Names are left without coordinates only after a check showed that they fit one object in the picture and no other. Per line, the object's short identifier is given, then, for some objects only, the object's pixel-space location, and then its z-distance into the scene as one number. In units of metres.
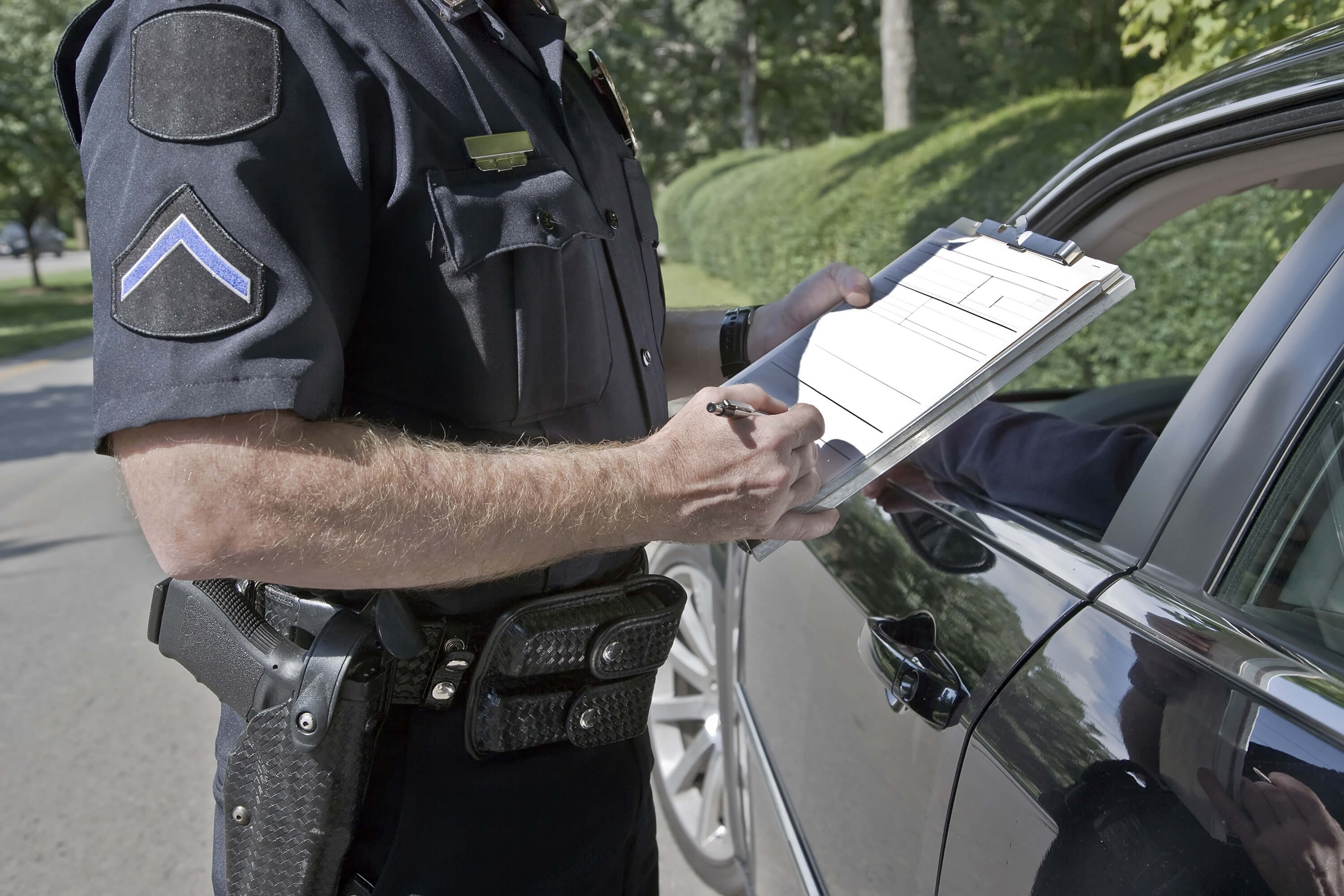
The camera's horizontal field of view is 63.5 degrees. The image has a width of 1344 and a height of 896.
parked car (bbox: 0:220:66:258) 41.53
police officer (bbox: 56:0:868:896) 0.97
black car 0.98
